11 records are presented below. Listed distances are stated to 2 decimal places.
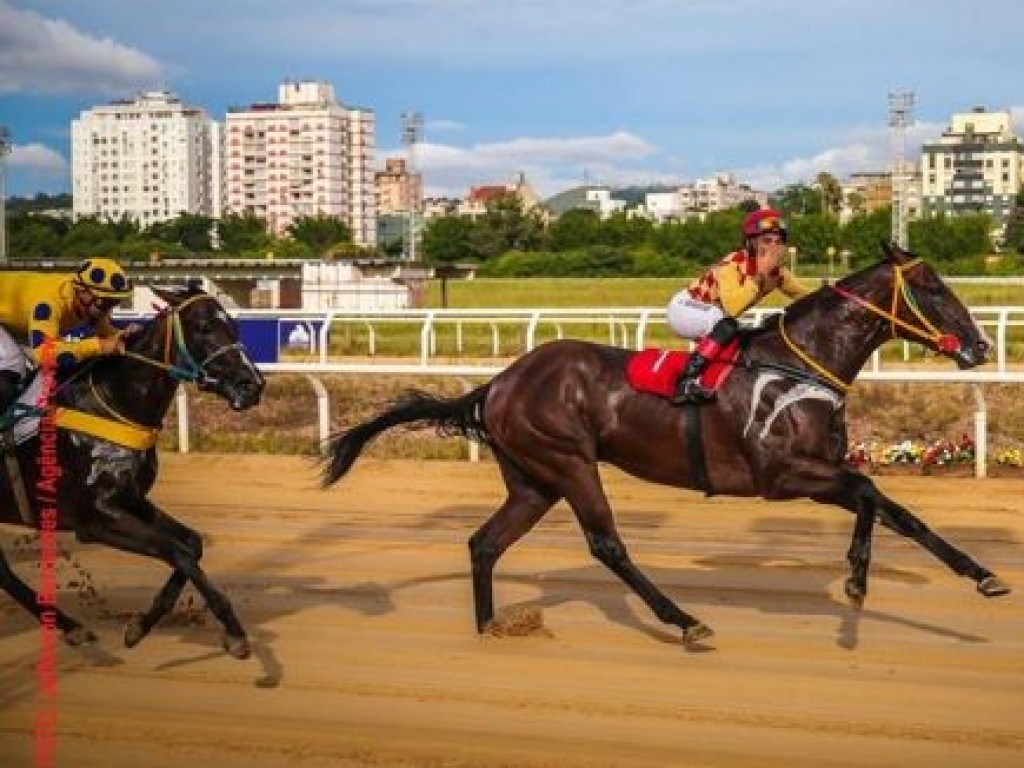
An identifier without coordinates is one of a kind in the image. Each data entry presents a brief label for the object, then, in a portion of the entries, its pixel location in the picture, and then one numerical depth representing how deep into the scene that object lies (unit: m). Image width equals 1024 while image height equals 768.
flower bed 9.62
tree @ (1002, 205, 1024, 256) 69.35
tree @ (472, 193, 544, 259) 75.38
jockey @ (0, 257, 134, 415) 5.04
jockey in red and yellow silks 5.19
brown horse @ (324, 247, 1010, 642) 4.97
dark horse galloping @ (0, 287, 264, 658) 4.88
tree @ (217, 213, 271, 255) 80.62
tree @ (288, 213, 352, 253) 89.53
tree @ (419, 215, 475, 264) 76.00
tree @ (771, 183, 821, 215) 85.01
